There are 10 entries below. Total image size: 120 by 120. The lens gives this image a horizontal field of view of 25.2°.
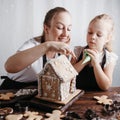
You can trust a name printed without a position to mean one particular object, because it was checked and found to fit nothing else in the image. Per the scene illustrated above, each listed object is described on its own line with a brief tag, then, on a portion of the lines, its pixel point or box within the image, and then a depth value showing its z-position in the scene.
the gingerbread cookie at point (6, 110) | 1.09
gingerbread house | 1.13
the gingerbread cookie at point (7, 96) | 1.22
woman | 1.30
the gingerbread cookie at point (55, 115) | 1.04
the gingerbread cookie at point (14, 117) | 1.04
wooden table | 1.13
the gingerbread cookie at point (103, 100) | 1.20
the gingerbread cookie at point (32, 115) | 1.05
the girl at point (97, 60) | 1.41
